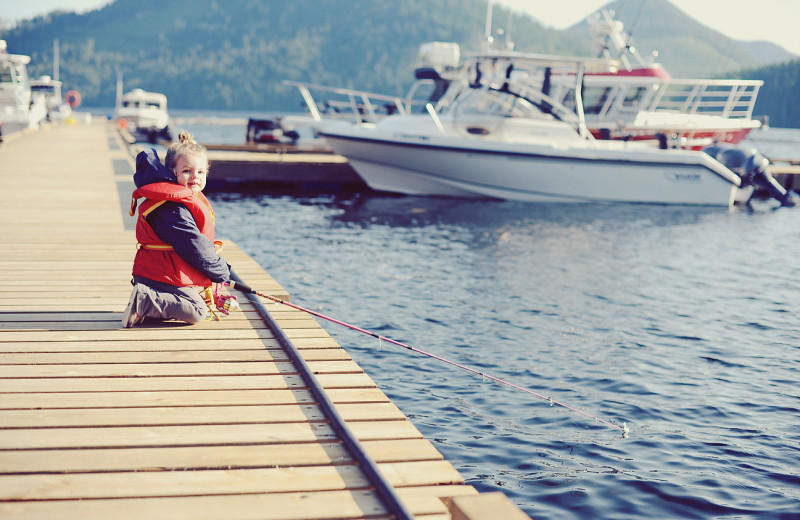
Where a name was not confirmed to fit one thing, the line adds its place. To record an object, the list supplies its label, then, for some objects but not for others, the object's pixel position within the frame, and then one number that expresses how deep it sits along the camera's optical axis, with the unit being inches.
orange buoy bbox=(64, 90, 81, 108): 2697.8
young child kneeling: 174.7
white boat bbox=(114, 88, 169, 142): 1811.0
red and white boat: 907.4
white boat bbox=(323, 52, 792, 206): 751.7
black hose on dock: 102.9
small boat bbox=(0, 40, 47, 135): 1270.9
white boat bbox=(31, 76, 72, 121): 2090.6
